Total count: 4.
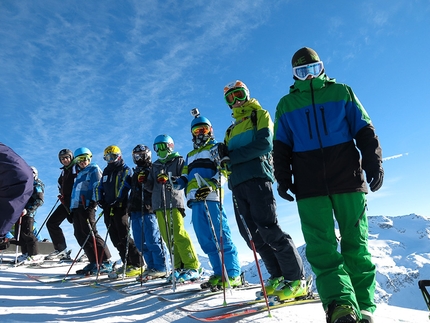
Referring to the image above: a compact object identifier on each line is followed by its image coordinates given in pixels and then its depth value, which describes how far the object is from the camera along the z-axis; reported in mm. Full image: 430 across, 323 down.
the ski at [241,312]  3397
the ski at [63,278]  7316
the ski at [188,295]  4559
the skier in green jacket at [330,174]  2914
